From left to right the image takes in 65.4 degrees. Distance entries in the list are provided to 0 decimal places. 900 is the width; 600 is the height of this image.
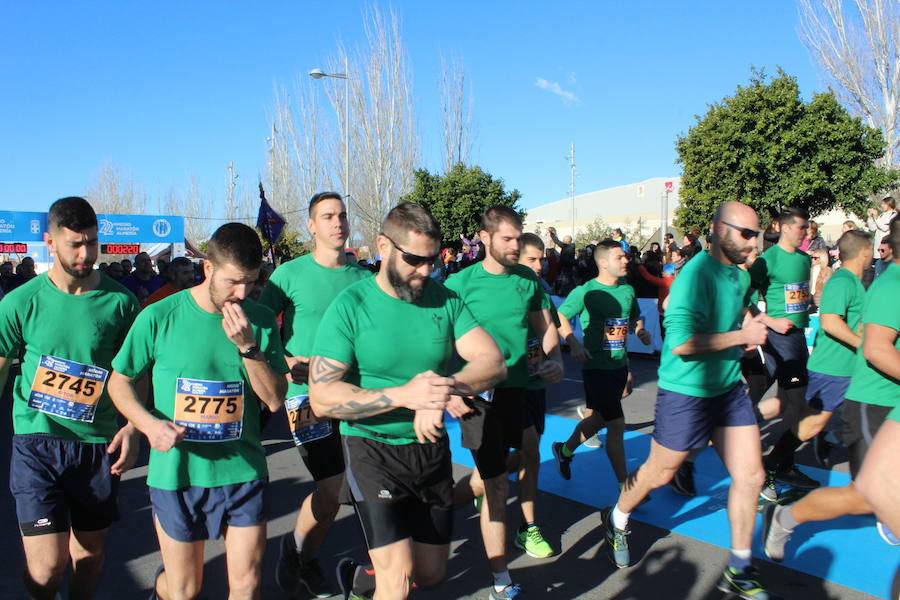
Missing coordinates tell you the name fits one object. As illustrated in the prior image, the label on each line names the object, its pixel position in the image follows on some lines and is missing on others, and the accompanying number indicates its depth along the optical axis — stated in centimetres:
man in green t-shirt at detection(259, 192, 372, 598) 371
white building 6169
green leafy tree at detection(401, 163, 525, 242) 2620
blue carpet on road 400
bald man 372
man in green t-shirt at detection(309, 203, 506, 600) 263
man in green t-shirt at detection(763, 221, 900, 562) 330
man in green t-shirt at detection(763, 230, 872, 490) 486
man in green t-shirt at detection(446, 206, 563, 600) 413
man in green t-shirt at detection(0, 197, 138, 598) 303
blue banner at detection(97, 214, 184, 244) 3053
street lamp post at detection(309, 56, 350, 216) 2431
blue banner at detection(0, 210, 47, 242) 2730
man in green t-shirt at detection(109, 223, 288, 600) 272
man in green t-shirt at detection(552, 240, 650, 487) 511
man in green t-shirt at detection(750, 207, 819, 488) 564
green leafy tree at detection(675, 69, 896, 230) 1656
